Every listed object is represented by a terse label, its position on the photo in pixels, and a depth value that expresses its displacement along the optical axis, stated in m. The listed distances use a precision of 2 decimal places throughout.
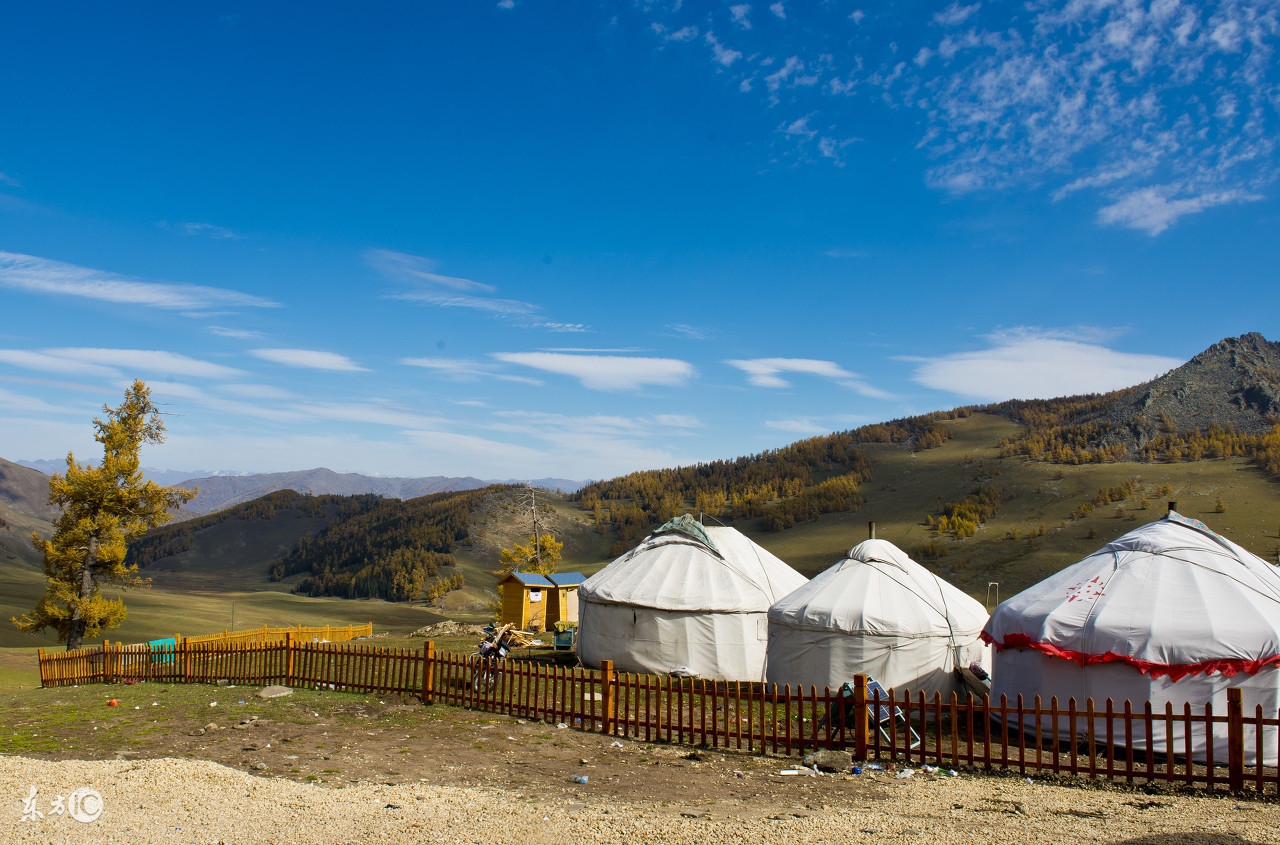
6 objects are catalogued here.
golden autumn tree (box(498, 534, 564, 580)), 41.44
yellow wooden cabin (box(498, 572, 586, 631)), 31.62
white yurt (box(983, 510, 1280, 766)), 11.05
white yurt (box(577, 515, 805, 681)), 18.14
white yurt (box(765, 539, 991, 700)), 15.17
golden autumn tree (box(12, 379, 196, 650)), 27.34
